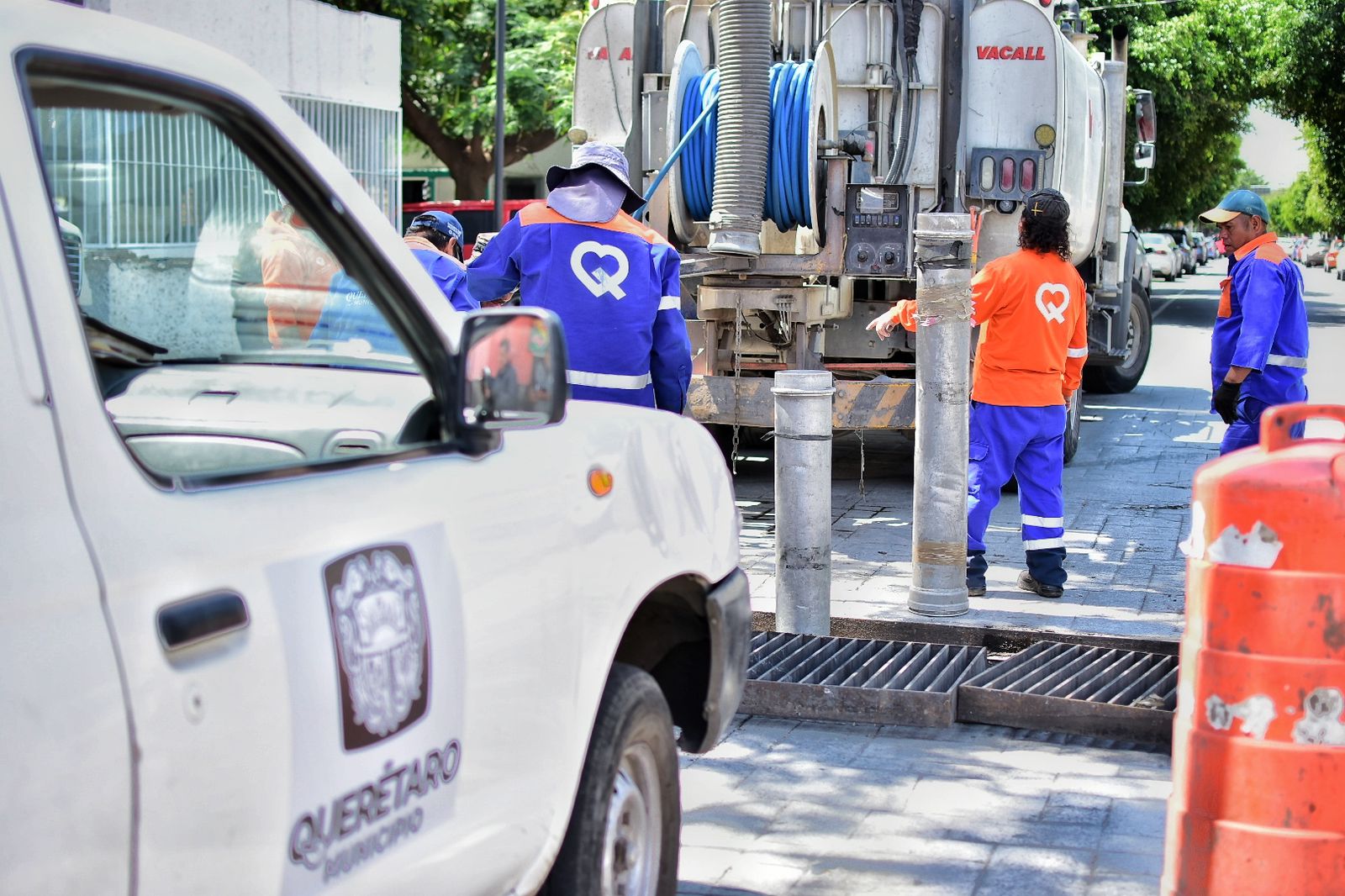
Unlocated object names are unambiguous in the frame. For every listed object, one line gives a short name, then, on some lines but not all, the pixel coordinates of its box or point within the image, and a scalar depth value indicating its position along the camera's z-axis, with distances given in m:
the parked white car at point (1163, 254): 53.34
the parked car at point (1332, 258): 78.44
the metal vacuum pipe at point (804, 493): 6.58
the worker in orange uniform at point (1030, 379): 7.64
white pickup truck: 2.01
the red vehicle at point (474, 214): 22.39
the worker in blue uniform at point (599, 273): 5.97
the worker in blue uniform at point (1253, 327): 7.62
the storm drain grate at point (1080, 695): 5.62
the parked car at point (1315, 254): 95.03
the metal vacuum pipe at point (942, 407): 7.03
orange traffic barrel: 3.59
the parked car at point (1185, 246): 63.09
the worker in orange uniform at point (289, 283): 3.16
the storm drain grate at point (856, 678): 5.80
